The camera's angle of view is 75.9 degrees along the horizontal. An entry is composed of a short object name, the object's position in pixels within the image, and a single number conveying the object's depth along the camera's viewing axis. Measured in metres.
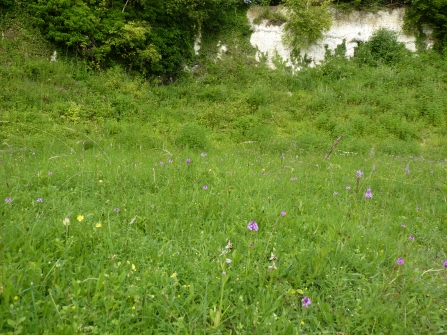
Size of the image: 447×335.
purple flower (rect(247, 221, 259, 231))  2.03
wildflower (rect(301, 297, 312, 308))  1.64
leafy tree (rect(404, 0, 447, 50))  17.12
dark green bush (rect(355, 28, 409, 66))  17.88
